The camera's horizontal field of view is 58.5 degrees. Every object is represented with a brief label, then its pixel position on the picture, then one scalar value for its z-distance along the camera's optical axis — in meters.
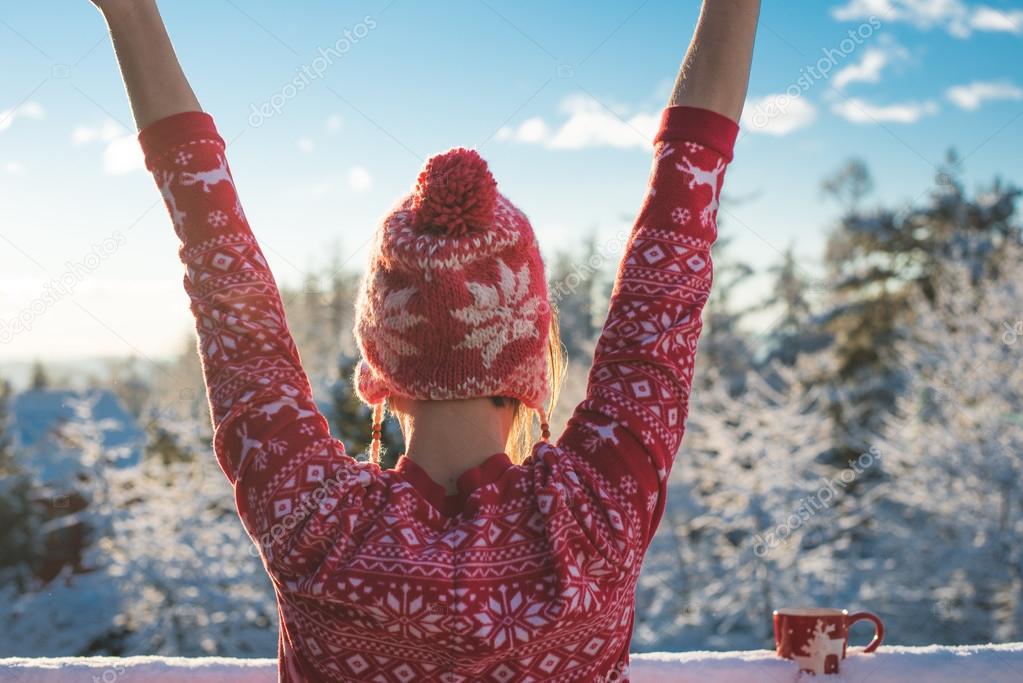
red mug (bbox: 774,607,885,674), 1.68
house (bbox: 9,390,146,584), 13.39
